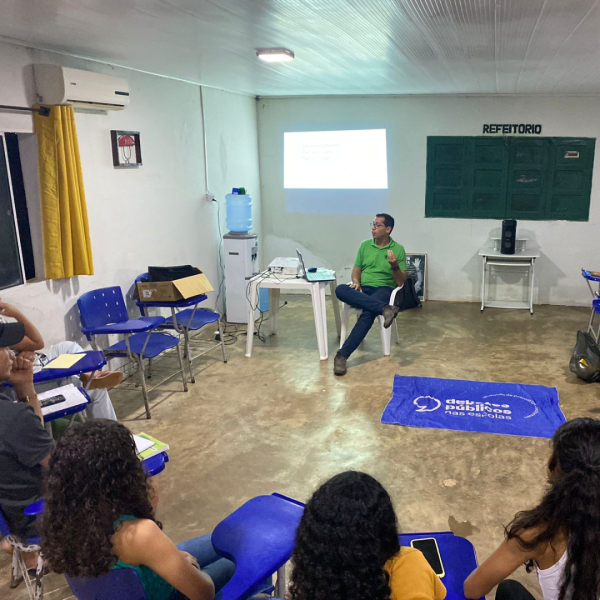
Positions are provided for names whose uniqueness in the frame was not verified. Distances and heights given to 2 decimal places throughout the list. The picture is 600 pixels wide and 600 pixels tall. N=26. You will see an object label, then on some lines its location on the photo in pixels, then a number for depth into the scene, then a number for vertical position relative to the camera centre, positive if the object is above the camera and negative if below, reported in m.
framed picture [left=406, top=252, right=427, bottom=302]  7.07 -1.22
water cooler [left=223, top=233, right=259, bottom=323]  6.05 -1.00
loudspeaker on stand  6.49 -0.76
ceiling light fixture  3.50 +0.74
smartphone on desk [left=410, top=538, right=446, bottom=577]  1.71 -1.15
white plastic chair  5.19 -1.44
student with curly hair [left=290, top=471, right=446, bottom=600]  1.18 -0.77
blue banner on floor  3.78 -1.66
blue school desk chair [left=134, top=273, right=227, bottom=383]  4.46 -1.16
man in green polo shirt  5.00 -1.01
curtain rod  3.55 +0.43
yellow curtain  3.67 -0.11
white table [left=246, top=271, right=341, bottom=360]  5.14 -1.08
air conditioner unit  3.56 +0.59
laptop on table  5.17 -0.94
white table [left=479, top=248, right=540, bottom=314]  6.44 -1.08
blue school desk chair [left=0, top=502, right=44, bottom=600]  2.01 -1.36
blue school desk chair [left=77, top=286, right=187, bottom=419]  3.83 -1.03
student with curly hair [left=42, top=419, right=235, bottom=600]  1.44 -0.87
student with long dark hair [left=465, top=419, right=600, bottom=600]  1.42 -0.92
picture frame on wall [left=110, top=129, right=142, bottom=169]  4.45 +0.23
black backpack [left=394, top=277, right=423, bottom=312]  6.48 -1.43
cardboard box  4.37 -0.86
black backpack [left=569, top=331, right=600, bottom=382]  4.37 -1.47
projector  5.40 -0.88
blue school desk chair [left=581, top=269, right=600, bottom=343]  4.77 -1.10
